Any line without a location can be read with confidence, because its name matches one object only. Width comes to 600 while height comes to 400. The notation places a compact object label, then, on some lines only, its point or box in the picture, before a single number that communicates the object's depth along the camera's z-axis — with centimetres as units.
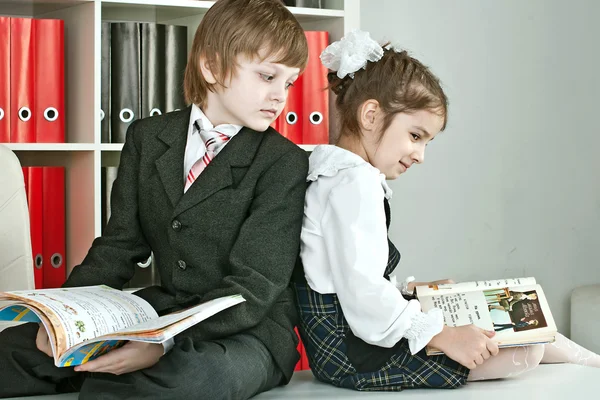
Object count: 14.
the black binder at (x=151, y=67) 317
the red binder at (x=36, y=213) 310
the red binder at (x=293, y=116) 327
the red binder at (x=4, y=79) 305
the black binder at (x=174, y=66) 319
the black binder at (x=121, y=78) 314
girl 243
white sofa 242
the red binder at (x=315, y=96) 327
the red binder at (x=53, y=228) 313
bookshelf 305
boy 241
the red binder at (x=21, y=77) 306
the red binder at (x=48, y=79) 309
